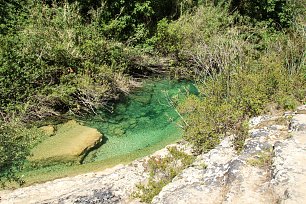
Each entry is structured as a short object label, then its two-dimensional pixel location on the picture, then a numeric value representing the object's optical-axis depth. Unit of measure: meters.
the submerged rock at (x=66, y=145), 11.22
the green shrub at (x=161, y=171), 8.12
